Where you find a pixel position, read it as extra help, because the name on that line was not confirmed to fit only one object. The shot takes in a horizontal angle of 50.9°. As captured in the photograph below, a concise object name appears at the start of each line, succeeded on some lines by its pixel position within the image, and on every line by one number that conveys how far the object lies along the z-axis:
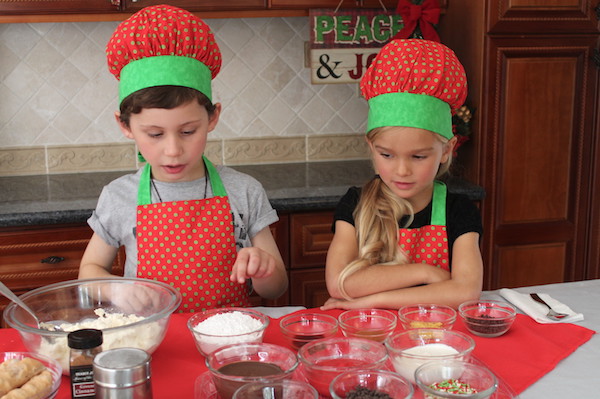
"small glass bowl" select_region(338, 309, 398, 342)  1.08
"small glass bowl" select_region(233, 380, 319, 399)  0.82
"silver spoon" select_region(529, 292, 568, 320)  1.24
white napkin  1.23
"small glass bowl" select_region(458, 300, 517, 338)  1.15
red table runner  0.98
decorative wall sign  2.46
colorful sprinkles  0.85
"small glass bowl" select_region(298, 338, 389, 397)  0.92
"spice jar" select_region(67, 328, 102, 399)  0.82
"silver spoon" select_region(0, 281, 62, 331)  1.02
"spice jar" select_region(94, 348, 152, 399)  0.77
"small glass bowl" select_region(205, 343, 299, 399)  0.85
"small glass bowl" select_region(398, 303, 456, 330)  1.14
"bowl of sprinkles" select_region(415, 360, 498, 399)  0.84
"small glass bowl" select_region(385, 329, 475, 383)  0.95
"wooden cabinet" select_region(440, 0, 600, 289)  2.38
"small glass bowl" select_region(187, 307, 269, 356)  1.01
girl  1.37
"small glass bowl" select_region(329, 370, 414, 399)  0.85
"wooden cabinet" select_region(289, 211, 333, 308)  2.29
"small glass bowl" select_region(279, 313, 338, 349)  1.09
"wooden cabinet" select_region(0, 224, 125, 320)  2.11
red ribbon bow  2.39
